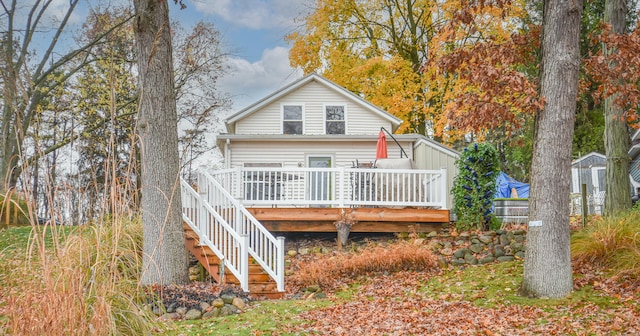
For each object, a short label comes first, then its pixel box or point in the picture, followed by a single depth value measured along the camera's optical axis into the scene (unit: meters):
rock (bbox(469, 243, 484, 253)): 8.83
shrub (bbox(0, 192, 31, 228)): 12.22
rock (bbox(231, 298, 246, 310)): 6.10
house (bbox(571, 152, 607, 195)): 19.41
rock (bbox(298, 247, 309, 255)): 9.83
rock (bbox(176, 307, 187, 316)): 5.86
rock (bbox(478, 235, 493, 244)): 9.10
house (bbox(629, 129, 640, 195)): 18.47
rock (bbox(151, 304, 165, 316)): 5.52
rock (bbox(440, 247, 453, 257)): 8.92
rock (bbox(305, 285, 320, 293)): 7.59
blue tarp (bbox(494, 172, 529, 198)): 17.77
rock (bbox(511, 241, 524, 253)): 8.64
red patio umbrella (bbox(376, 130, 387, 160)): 11.92
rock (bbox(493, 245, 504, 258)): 8.52
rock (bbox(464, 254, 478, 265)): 8.39
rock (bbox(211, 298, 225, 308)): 6.06
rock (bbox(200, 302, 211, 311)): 5.95
